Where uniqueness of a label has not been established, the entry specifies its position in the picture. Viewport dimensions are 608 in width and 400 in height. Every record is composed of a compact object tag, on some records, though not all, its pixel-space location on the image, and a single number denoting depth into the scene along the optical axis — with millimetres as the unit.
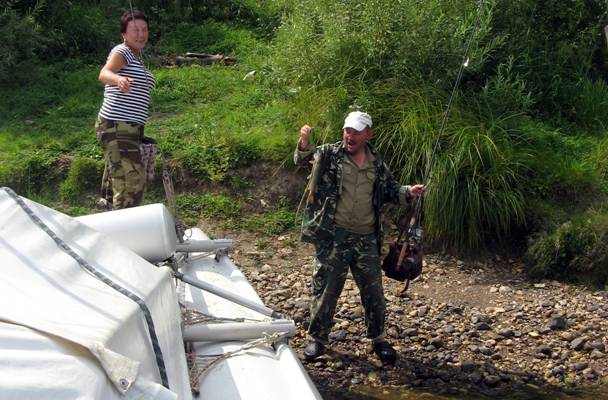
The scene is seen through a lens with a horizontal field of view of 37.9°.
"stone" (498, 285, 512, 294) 7305
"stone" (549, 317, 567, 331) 6711
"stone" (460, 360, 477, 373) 6116
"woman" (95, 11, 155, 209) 6160
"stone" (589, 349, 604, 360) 6332
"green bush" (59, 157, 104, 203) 8273
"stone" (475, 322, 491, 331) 6707
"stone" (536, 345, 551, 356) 6359
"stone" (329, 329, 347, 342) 6406
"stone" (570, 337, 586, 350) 6430
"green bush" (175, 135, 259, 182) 8367
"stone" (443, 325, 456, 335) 6648
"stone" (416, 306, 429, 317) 6896
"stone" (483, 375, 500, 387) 5961
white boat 2621
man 5582
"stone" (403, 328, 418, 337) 6543
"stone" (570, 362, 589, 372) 6170
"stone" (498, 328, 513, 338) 6619
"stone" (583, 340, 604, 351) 6422
